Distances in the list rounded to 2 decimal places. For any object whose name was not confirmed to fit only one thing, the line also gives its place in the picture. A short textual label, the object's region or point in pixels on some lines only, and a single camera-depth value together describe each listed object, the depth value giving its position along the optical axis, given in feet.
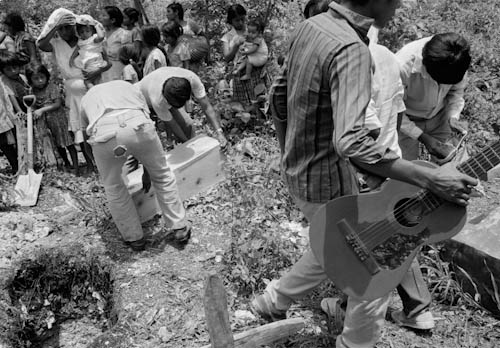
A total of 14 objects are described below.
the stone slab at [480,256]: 9.69
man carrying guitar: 5.51
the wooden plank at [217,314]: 6.87
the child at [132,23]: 20.02
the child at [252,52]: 17.95
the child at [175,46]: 19.46
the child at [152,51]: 17.24
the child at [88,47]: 16.33
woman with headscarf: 15.71
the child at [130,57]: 18.65
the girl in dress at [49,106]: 16.70
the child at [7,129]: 16.37
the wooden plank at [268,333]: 8.47
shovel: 15.60
